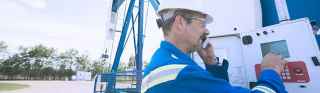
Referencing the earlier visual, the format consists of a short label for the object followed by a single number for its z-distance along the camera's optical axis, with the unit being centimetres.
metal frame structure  532
